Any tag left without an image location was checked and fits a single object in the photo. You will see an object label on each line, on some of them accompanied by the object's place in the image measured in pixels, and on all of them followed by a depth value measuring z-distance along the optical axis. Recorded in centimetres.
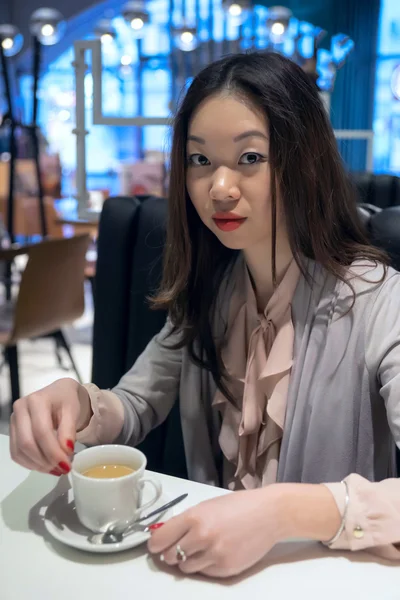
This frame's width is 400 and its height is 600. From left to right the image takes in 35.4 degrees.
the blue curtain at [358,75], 711
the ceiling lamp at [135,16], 352
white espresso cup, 68
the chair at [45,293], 243
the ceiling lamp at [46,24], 350
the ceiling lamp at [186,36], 407
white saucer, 67
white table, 61
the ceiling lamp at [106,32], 343
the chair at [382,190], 171
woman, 90
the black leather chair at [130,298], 133
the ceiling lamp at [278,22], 417
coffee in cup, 75
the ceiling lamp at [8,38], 348
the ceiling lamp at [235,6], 392
